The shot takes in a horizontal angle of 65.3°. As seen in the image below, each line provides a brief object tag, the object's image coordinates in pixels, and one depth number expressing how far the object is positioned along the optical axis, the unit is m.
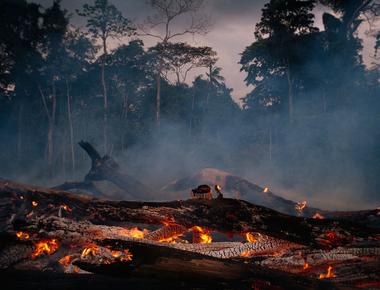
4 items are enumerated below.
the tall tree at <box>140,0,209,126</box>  28.31
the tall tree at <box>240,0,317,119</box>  25.39
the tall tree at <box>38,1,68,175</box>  33.47
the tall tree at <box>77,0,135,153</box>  32.12
